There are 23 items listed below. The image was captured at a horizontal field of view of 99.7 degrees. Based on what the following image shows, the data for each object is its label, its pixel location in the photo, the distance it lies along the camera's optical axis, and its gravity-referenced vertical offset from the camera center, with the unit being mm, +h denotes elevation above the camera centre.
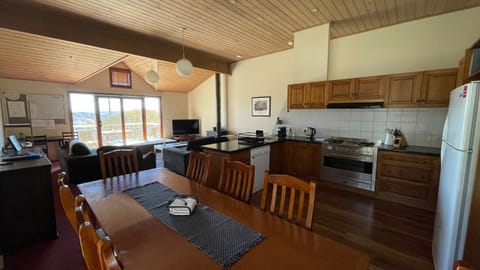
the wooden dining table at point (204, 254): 924 -664
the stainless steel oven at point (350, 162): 3262 -779
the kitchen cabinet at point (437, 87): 2736 +413
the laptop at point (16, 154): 2421 -486
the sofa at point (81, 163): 3573 -842
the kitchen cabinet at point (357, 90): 3271 +459
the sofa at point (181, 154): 4012 -773
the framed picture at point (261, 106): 5280 +282
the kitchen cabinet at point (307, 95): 3809 +415
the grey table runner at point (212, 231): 1000 -661
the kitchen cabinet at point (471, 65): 2154 +564
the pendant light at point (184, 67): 3477 +864
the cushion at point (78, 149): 3709 -595
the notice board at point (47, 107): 5496 +257
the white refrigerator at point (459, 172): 1408 -406
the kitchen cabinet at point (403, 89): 2982 +413
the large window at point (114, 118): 6297 -54
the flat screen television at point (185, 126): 7645 -362
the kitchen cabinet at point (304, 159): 3822 -833
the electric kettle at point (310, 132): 4238 -324
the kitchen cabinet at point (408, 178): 2809 -905
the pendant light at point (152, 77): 4750 +930
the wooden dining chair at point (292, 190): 1250 -486
